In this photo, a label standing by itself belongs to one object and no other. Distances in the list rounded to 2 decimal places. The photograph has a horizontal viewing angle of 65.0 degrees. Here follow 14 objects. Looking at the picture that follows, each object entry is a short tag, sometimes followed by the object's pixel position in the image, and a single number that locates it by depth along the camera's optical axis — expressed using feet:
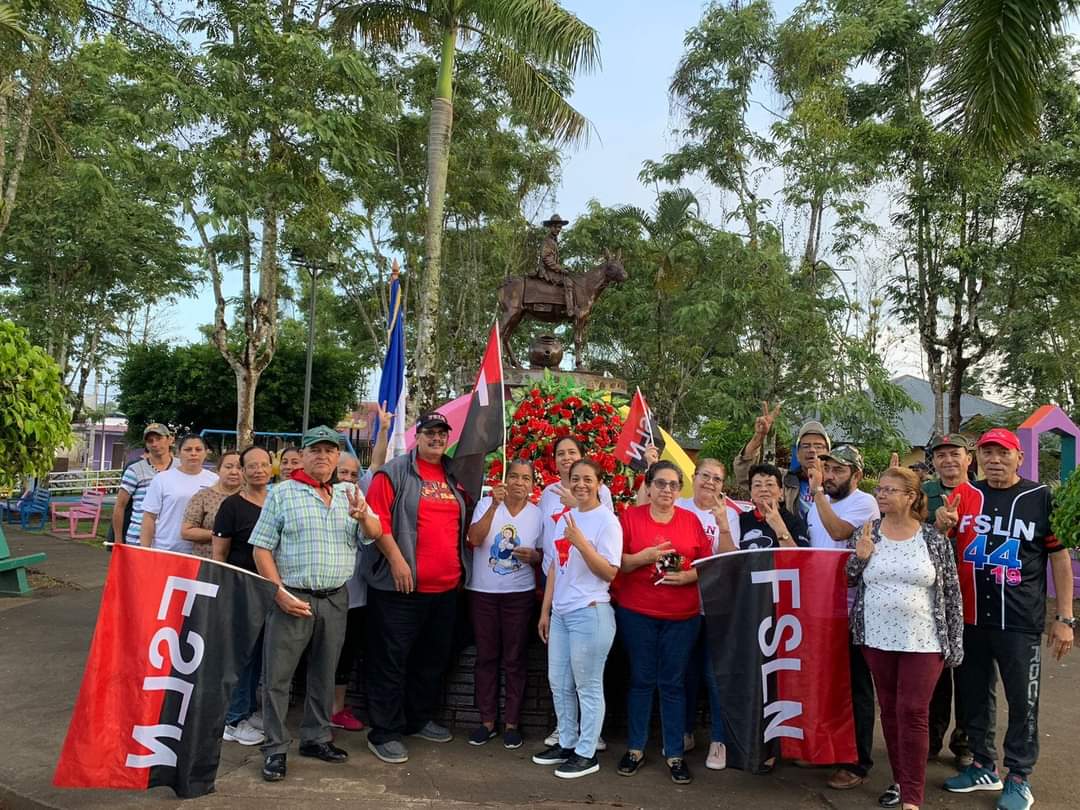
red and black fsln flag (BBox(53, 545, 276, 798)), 12.82
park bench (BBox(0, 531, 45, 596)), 30.48
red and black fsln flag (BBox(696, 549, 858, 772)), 14.06
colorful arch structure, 35.09
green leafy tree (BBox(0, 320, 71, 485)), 25.35
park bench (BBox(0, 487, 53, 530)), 53.83
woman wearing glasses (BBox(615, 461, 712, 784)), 14.48
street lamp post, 62.13
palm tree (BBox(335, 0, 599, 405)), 41.96
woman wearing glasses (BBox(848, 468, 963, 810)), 12.88
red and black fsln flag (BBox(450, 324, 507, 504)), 17.04
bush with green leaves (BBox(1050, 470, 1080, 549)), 21.43
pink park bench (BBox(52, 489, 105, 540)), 48.72
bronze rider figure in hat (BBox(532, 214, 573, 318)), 32.12
